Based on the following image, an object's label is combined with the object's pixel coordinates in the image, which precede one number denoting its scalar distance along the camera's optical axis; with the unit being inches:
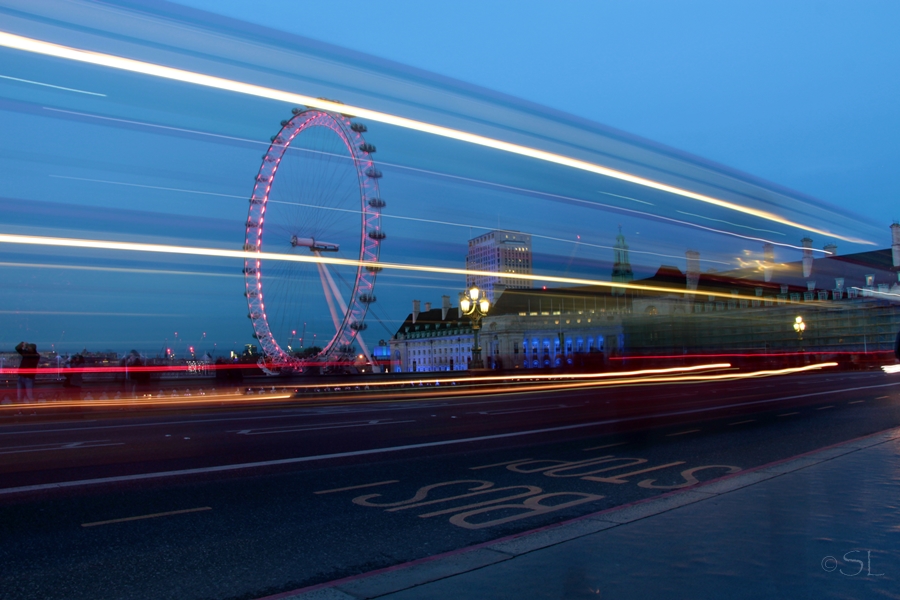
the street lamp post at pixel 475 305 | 1133.7
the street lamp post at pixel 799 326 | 2167.6
